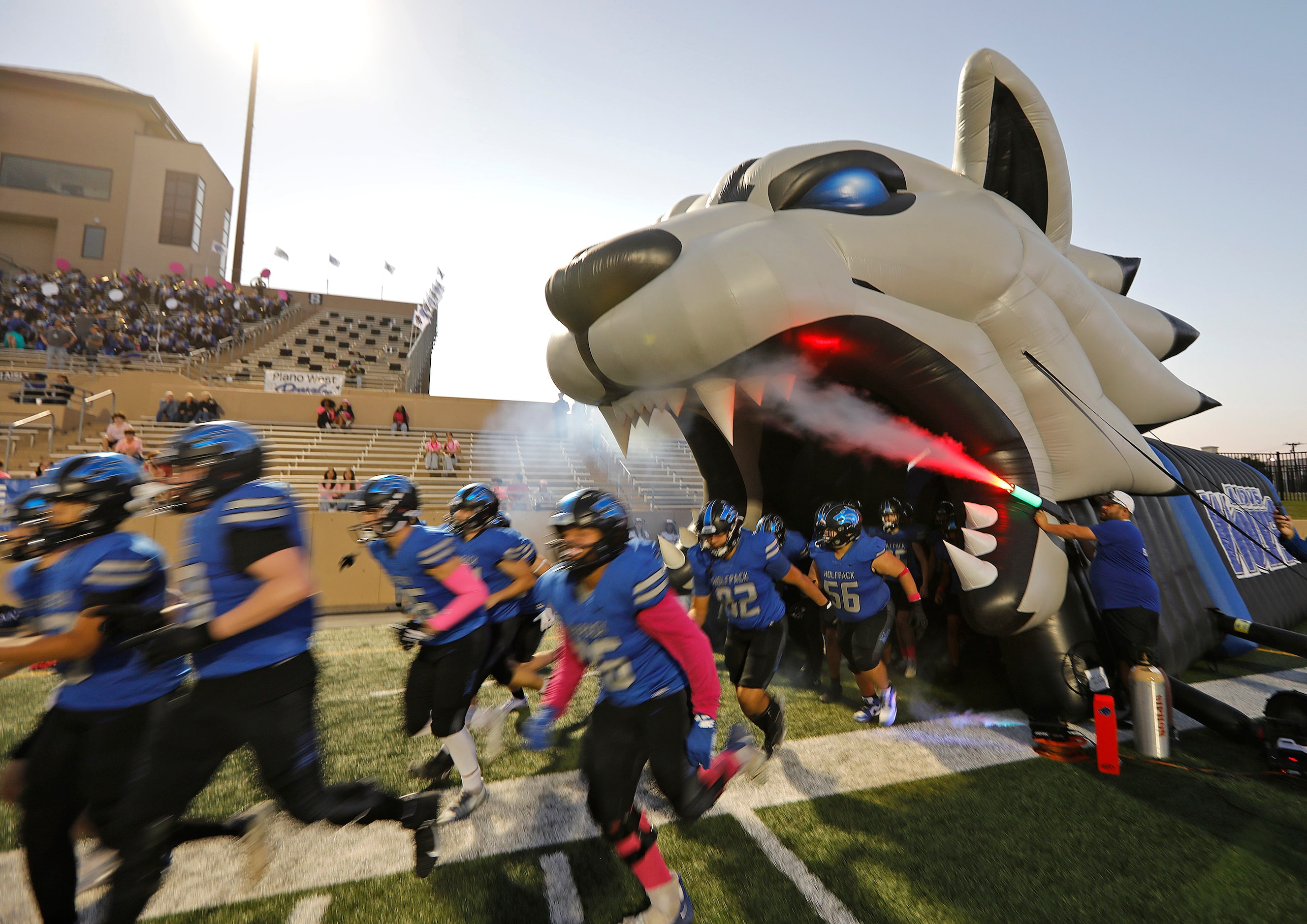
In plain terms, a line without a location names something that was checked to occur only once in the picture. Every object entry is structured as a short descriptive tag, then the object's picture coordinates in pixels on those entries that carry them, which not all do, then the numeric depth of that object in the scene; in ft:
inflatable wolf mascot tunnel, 11.93
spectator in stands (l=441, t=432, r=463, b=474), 44.09
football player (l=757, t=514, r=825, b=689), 17.29
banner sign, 50.26
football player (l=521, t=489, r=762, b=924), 7.34
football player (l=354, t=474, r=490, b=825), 10.14
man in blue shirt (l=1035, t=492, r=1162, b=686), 12.78
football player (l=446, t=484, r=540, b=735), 12.17
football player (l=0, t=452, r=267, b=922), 6.28
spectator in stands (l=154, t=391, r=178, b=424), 43.11
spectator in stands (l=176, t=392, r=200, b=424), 42.65
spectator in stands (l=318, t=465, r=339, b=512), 32.60
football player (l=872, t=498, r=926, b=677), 16.90
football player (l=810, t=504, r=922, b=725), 14.39
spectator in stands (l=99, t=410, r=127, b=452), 33.65
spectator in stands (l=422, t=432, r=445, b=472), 44.16
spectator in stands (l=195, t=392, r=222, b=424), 42.32
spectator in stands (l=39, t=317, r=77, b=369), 47.14
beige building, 95.30
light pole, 98.37
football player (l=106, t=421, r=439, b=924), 6.15
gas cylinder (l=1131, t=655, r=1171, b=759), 12.17
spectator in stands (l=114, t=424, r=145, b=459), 31.12
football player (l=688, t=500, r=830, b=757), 12.64
